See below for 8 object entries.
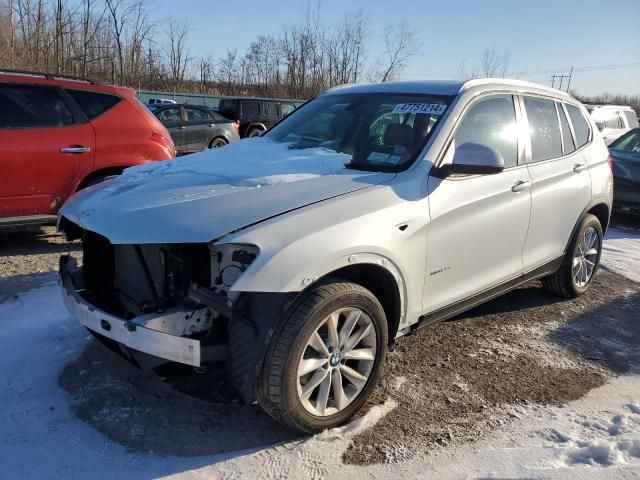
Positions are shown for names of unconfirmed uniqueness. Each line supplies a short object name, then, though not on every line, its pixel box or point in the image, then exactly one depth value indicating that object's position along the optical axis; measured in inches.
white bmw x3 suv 103.6
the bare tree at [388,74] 1475.1
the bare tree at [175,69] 1815.9
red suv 219.5
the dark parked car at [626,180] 358.6
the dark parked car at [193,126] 643.5
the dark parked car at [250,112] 836.0
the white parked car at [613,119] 638.5
